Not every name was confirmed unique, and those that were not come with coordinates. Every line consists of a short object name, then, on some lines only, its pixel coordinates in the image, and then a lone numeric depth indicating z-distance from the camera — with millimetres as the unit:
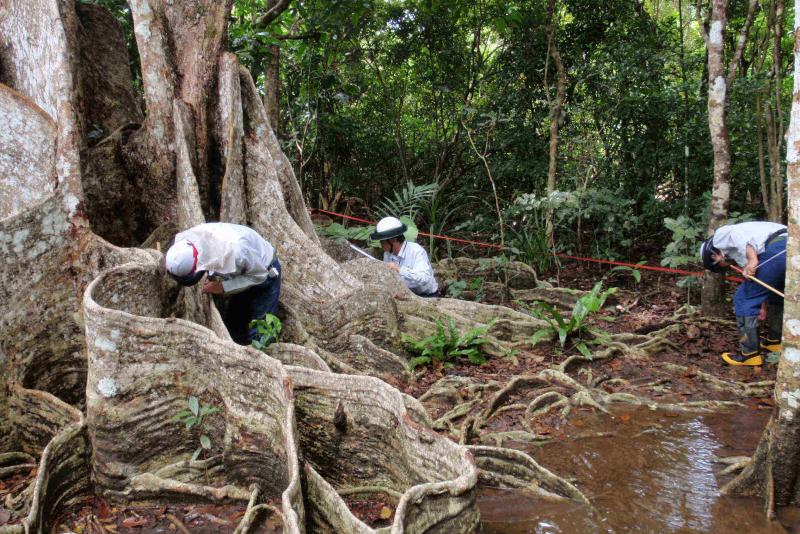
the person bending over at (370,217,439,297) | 6672
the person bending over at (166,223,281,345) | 3889
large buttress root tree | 3027
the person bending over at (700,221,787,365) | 5637
